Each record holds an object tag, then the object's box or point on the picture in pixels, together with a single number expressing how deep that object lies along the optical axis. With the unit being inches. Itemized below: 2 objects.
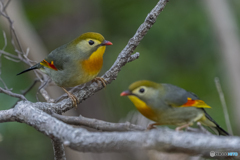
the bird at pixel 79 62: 313.6
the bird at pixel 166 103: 217.2
